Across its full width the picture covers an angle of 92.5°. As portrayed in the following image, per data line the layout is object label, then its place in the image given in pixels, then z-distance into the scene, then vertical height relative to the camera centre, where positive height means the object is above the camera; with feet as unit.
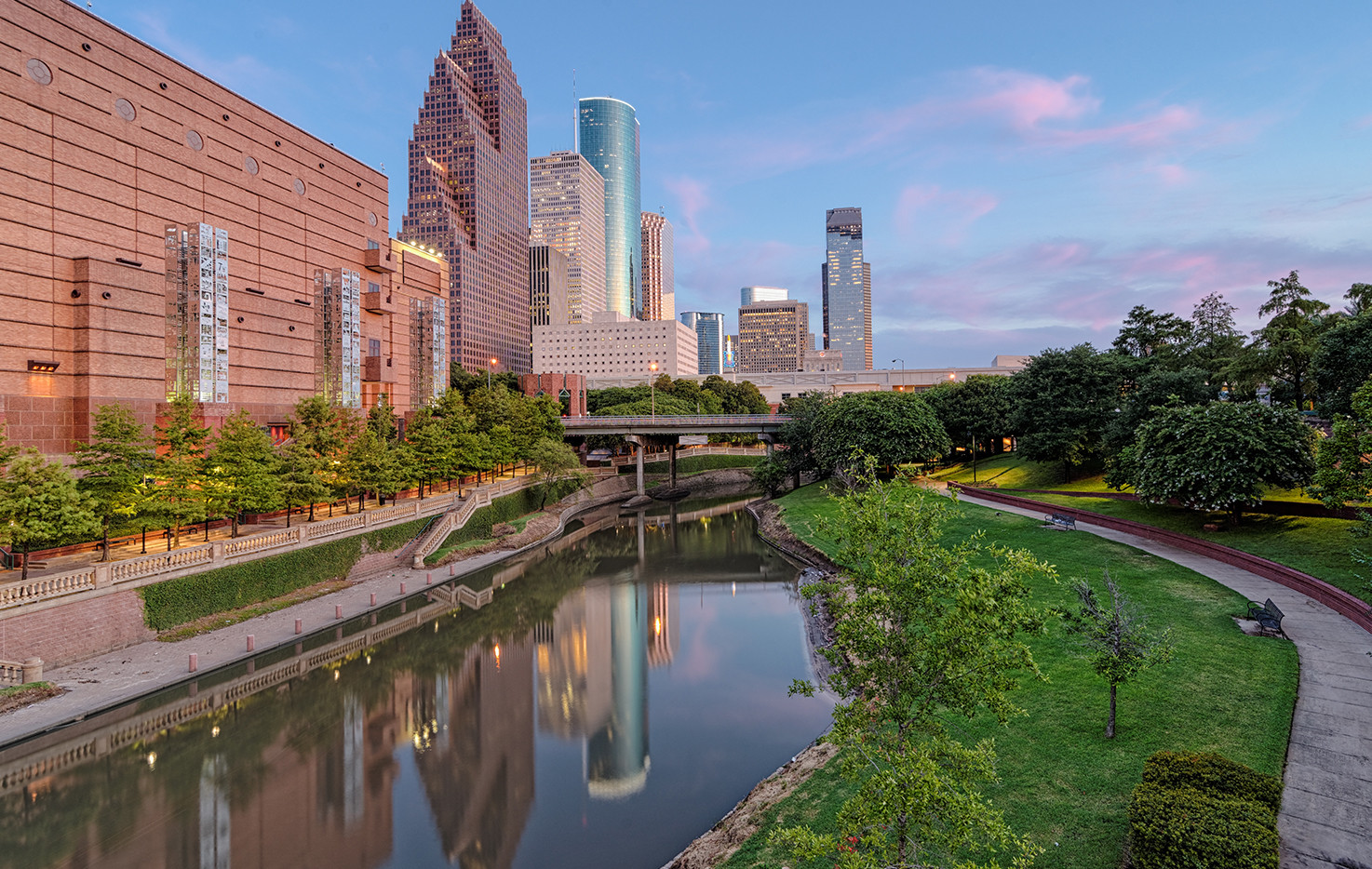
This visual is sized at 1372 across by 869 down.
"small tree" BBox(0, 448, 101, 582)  81.46 -8.58
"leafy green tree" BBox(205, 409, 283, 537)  116.67 -6.06
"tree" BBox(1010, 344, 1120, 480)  181.47 +8.16
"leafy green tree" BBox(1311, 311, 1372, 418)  116.57 +13.32
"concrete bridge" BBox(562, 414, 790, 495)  265.13 +4.46
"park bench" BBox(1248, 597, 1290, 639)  70.08 -19.83
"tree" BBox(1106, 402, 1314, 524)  100.48 -3.50
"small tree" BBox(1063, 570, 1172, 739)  51.24 -16.36
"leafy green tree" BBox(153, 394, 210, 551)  104.83 -5.63
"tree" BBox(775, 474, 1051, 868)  32.94 -11.30
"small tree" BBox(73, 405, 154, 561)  99.19 -4.54
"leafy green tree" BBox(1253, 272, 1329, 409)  158.61 +23.88
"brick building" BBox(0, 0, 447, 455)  133.28 +47.85
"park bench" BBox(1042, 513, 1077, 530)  128.47 -17.35
